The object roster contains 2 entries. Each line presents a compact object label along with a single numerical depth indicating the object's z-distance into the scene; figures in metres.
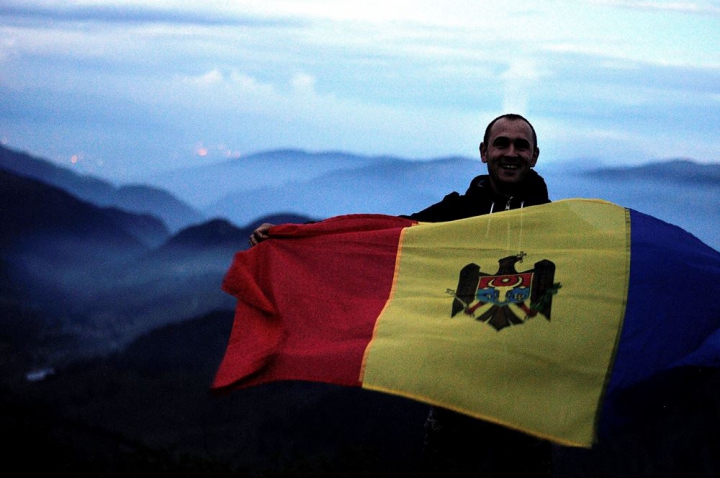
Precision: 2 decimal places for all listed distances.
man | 4.31
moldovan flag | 4.10
